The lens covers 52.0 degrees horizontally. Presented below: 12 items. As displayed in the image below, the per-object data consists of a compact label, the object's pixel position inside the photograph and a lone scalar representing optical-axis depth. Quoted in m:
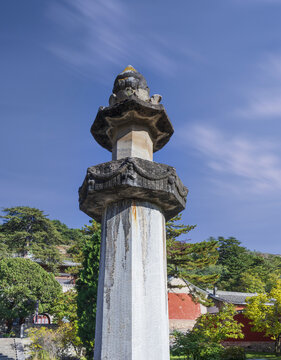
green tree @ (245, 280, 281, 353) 17.23
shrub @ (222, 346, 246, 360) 15.41
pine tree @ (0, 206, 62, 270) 31.08
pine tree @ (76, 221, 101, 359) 11.16
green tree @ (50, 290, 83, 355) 12.79
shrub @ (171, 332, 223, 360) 11.84
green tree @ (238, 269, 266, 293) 36.13
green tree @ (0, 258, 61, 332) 19.62
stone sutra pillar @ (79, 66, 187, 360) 2.67
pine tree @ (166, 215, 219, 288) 17.30
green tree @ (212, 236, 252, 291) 40.56
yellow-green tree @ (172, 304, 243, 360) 11.95
